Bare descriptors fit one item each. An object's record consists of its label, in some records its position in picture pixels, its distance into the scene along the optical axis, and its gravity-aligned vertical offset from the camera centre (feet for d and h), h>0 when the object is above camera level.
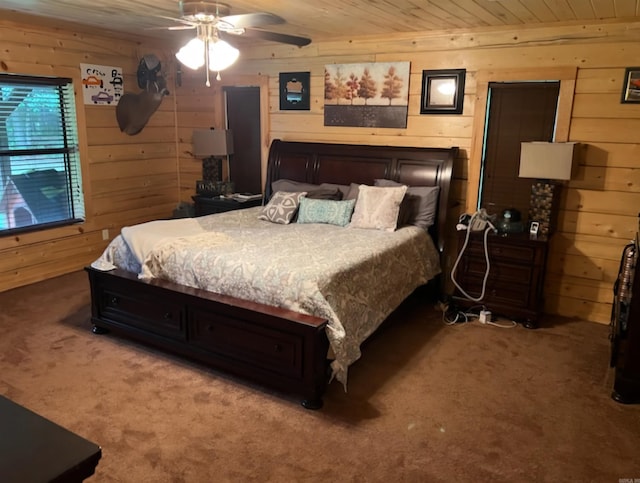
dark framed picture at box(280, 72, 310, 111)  16.17 +1.20
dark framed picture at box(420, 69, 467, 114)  13.88 +1.13
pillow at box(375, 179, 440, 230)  13.75 -1.99
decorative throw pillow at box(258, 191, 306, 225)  13.88 -2.16
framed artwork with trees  14.75 +1.07
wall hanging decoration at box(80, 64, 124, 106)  16.05 +1.28
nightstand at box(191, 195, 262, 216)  16.70 -2.52
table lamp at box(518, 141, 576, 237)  12.01 -0.87
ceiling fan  9.66 +1.91
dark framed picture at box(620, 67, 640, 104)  11.87 +1.21
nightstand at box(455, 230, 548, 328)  12.47 -3.47
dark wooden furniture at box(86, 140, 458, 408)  9.05 -3.87
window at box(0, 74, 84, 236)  14.49 -0.96
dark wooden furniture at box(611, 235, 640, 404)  9.04 -3.69
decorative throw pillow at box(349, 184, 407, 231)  13.06 -1.97
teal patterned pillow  13.58 -2.17
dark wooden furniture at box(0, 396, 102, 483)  3.22 -2.16
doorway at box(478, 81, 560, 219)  13.12 +0.06
